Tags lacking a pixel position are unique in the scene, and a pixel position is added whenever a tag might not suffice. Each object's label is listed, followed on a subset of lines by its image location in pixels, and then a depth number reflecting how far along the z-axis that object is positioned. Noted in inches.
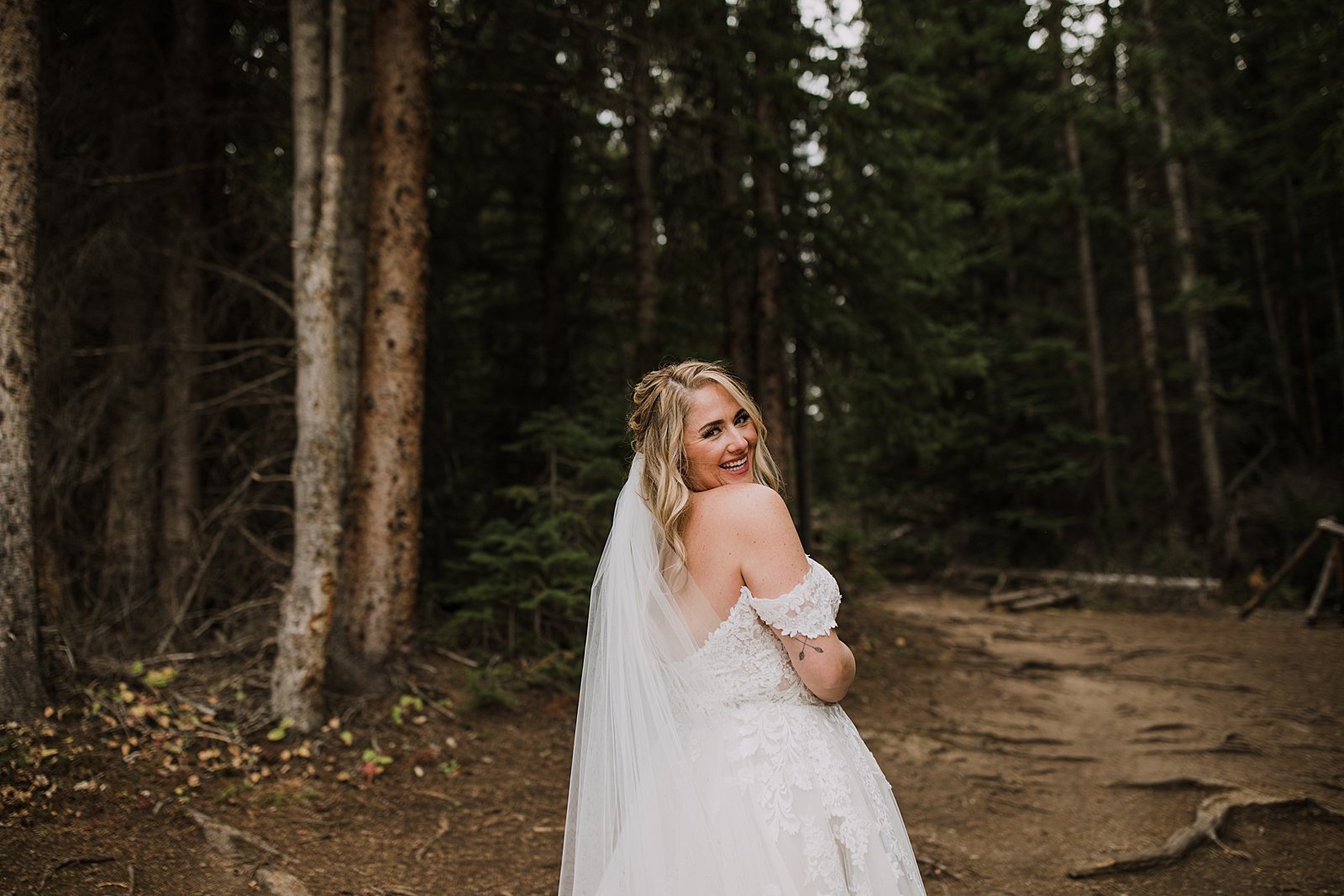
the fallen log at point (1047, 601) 534.3
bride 95.6
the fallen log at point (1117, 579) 515.5
